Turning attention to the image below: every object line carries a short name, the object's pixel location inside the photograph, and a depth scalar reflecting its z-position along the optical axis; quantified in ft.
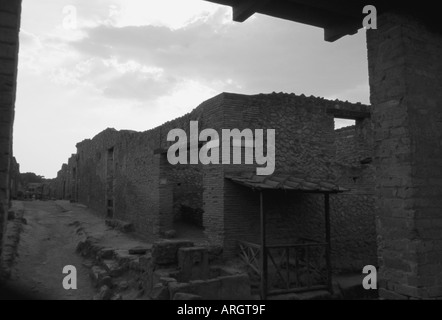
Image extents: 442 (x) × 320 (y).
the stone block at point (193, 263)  25.32
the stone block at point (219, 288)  20.33
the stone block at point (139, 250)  30.30
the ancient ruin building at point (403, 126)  13.07
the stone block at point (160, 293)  21.38
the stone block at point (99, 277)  26.96
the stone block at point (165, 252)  25.40
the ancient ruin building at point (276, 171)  28.86
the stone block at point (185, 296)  19.26
